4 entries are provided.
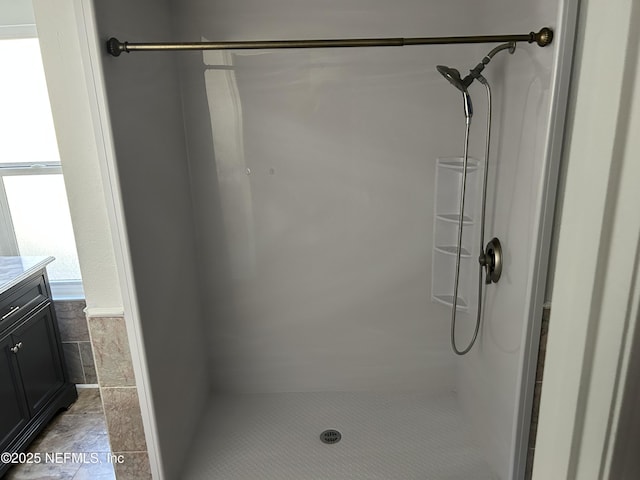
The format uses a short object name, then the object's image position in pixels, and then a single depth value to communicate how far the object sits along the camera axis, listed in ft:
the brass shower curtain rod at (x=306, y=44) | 4.91
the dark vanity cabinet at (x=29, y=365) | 7.47
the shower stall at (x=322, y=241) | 5.90
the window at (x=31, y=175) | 8.91
